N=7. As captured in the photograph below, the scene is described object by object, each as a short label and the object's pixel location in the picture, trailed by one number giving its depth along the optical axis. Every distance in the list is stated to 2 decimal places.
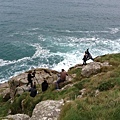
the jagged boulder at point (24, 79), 28.80
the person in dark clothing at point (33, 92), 23.20
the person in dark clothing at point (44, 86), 24.27
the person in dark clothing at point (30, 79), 27.93
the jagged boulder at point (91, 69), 26.27
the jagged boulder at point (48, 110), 13.16
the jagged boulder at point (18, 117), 14.88
